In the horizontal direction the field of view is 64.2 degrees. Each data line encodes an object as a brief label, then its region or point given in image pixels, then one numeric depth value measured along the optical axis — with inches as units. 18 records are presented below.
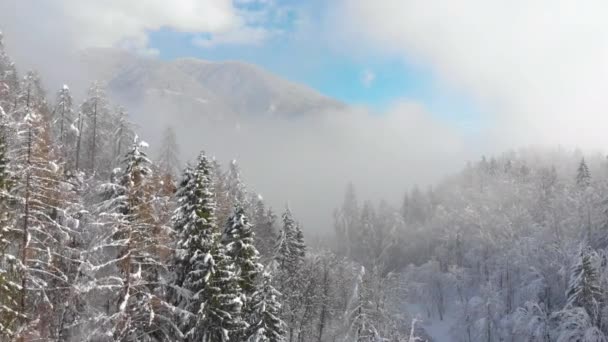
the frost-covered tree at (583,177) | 3770.9
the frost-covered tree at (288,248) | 1763.0
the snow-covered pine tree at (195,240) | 956.0
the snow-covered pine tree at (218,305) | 972.6
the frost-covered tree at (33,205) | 581.9
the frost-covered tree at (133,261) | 638.6
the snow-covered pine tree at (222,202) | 1440.7
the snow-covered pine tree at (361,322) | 1269.7
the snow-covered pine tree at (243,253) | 1184.1
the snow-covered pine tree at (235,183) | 2407.7
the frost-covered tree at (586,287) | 1743.4
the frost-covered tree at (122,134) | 2229.3
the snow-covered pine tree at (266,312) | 1167.6
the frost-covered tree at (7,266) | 550.6
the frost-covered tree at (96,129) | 2219.5
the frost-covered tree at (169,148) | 2701.8
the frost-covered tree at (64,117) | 2099.9
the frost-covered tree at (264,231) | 2095.2
